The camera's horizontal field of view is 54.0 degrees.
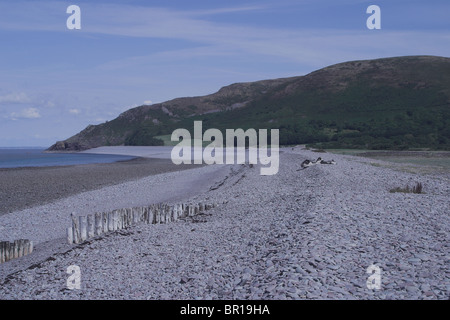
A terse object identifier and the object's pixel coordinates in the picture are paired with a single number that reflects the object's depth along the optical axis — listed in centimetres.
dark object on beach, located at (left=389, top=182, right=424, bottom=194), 1468
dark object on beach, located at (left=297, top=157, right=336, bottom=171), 2595
